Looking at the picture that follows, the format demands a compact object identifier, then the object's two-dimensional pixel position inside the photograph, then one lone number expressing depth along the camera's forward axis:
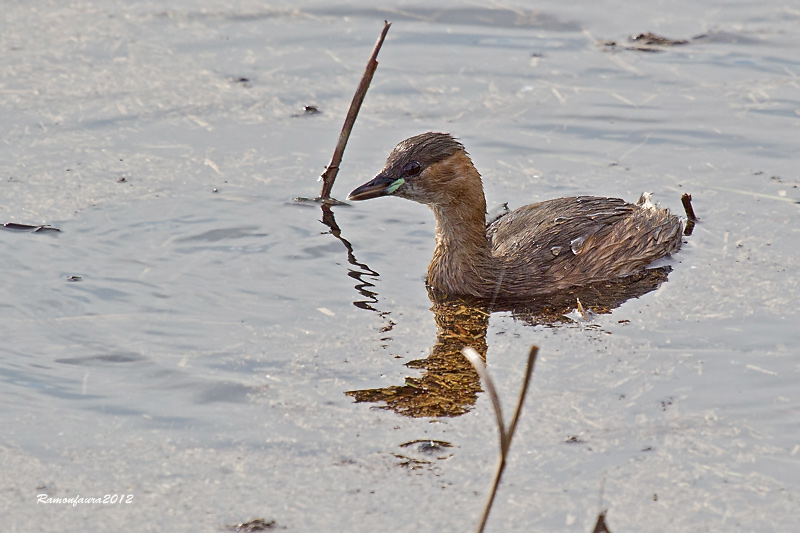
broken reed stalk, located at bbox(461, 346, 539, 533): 6.93
